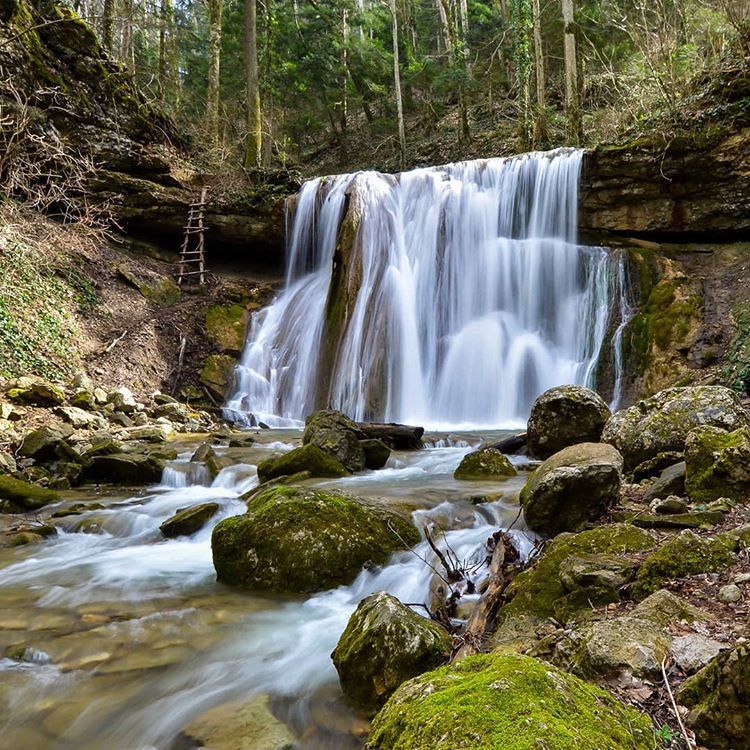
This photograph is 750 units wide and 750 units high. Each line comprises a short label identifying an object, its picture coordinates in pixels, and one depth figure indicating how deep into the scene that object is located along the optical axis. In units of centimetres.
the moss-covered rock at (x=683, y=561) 285
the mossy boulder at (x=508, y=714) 148
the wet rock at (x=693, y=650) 205
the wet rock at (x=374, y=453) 779
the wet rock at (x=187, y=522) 571
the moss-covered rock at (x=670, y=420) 549
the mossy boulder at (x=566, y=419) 719
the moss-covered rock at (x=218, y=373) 1383
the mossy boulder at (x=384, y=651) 268
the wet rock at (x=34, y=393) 903
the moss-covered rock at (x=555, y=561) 305
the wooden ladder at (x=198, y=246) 1634
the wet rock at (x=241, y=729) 260
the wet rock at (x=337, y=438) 750
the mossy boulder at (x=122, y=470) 749
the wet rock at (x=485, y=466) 679
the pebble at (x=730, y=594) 252
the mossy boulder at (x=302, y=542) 421
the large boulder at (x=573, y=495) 425
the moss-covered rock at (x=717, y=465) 396
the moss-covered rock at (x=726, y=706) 160
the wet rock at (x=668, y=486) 445
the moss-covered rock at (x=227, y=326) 1493
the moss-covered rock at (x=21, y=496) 627
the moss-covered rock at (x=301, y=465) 684
